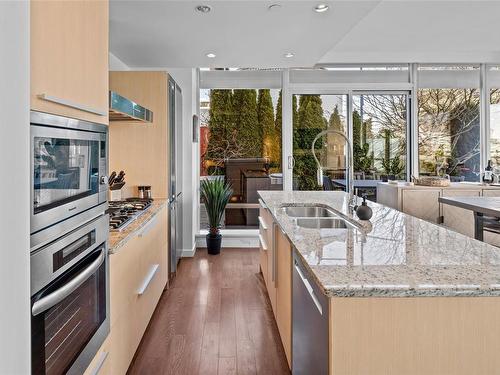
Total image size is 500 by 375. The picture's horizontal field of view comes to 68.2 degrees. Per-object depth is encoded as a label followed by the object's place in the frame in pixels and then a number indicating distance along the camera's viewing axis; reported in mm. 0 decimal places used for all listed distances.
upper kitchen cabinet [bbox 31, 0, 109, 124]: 1039
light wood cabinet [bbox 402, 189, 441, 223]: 4664
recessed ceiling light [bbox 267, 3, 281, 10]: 2756
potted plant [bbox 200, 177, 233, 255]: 4883
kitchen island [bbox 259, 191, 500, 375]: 1057
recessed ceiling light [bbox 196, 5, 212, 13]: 2793
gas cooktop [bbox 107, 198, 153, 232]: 2186
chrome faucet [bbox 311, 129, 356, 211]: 2497
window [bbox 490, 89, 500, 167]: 5574
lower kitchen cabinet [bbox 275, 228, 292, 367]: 1974
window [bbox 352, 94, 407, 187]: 5574
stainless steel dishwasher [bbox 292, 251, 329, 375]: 1205
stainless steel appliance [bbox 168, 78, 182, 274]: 3752
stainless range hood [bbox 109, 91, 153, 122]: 2341
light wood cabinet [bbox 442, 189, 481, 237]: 4527
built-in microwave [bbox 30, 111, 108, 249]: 1021
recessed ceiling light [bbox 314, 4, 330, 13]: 2754
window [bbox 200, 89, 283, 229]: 5418
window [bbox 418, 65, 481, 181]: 5590
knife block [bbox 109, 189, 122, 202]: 3227
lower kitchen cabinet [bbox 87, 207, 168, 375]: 1806
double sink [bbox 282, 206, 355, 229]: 2428
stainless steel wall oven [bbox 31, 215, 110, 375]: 1041
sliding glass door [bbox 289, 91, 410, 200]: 5457
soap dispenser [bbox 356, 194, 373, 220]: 2035
